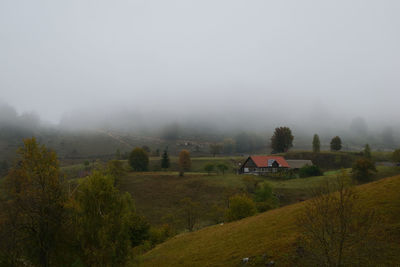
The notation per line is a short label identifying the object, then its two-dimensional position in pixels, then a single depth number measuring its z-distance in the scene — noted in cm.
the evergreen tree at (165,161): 13225
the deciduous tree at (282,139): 14684
